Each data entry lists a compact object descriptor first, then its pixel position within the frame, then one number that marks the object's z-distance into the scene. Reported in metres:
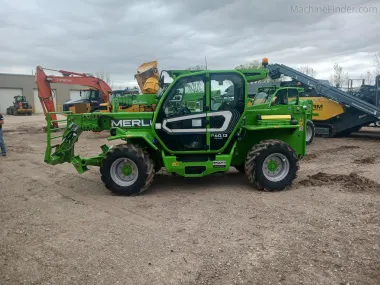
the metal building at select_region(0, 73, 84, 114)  43.97
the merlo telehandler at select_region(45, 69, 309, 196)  6.18
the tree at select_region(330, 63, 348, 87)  36.08
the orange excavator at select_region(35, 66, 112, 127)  16.59
